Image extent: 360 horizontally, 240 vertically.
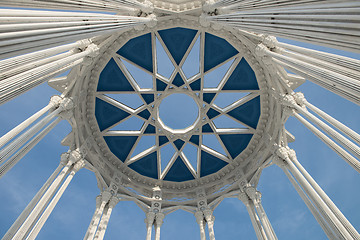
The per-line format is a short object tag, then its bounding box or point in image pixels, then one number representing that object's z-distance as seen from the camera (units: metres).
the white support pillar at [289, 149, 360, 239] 9.31
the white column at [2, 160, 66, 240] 9.67
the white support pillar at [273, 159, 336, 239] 10.51
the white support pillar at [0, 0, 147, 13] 5.75
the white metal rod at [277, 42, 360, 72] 7.00
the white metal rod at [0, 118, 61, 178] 9.25
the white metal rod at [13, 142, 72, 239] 10.16
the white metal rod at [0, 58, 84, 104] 6.56
